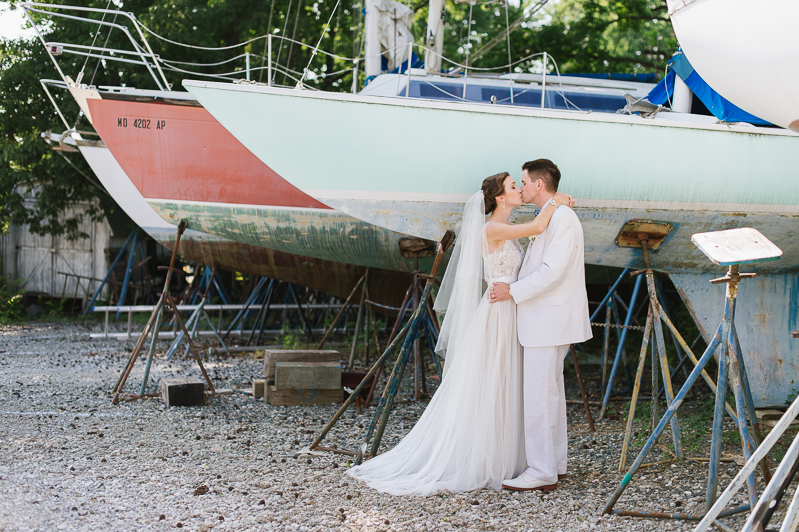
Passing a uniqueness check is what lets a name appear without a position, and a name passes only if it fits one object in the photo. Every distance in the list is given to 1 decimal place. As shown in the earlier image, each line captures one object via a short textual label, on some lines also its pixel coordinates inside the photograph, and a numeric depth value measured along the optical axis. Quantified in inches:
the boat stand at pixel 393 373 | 155.3
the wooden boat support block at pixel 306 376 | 212.7
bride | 142.3
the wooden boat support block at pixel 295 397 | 213.8
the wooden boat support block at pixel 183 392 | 211.5
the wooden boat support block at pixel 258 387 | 224.7
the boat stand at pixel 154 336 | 214.2
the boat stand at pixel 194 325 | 305.0
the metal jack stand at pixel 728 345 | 107.0
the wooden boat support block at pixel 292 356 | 223.5
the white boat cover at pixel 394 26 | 293.0
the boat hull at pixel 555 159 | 189.3
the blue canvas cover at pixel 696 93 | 192.4
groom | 139.3
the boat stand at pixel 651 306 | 155.6
